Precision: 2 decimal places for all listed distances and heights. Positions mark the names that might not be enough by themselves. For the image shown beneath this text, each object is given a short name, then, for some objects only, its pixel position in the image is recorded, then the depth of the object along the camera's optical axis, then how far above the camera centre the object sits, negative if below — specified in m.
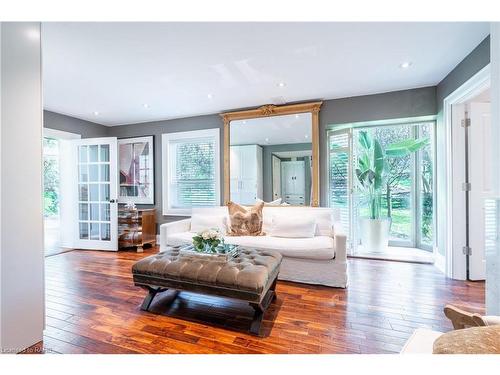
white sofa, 2.62 -0.70
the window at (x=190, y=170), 4.27 +0.29
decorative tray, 2.14 -0.63
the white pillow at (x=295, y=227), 3.08 -0.54
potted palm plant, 3.89 +0.14
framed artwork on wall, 4.70 +0.33
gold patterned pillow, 3.31 -0.51
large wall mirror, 3.67 +0.49
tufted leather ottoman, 1.77 -0.71
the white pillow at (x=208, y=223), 3.47 -0.54
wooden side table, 4.26 -0.75
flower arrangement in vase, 2.26 -0.52
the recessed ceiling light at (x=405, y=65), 2.52 +1.28
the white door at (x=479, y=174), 2.72 +0.11
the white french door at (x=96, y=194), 4.23 -0.13
